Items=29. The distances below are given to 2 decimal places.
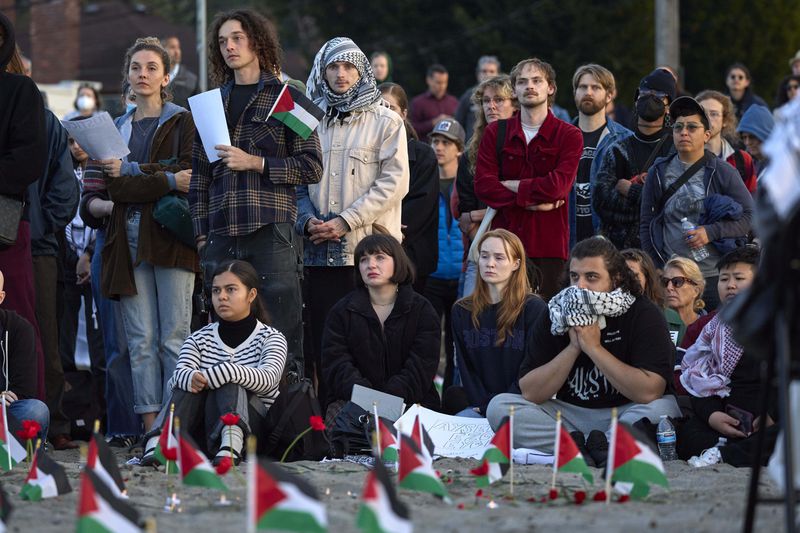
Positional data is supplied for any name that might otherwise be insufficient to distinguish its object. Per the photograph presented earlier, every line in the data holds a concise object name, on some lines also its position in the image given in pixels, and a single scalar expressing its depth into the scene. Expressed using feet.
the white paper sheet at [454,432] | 48.70
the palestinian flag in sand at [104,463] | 35.55
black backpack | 48.39
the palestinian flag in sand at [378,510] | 27.45
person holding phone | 46.16
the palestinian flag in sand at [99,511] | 29.09
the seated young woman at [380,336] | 52.65
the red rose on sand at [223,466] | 42.04
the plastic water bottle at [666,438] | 47.37
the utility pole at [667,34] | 139.64
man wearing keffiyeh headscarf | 55.06
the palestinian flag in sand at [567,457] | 37.86
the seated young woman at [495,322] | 52.85
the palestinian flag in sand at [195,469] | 35.06
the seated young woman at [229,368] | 48.01
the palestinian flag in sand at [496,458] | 38.55
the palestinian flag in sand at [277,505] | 26.45
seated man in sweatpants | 47.67
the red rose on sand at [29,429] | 41.45
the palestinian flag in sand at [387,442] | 42.63
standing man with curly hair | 50.31
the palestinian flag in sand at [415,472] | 35.09
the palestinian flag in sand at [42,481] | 38.01
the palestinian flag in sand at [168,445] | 38.24
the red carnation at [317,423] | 44.55
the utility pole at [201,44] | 155.12
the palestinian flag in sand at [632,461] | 34.78
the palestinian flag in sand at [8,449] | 43.04
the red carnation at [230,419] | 43.42
